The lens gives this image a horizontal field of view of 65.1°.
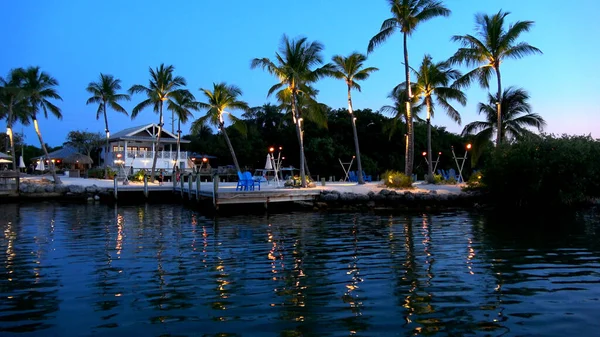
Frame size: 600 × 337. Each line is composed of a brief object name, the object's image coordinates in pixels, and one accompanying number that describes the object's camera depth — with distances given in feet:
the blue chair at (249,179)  82.79
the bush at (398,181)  90.17
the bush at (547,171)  74.08
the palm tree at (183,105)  133.58
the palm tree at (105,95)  146.82
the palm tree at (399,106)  115.85
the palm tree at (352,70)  107.76
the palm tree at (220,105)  121.29
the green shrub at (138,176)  134.92
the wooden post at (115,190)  100.83
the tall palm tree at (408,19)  89.66
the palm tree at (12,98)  115.72
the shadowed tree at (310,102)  93.56
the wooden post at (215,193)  73.72
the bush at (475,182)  85.58
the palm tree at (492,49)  90.48
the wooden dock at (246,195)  75.10
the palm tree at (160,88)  129.80
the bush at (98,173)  148.23
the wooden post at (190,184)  91.09
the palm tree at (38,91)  120.16
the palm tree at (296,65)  92.43
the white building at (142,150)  159.84
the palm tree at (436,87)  106.93
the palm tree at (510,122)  108.47
